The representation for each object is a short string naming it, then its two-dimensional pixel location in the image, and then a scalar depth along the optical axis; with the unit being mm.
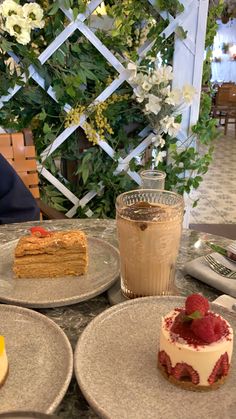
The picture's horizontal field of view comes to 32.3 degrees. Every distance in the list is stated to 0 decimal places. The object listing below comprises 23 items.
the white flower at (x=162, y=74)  1619
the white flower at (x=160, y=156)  1791
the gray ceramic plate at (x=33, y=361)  477
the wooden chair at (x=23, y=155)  1542
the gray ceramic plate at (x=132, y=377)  469
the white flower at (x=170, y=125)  1715
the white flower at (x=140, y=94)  1682
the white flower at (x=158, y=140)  1771
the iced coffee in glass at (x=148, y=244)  674
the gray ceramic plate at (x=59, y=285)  688
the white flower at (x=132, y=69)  1646
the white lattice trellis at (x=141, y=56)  1600
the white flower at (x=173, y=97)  1653
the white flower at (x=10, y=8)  1419
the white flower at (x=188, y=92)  1664
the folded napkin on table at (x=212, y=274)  733
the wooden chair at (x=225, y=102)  7441
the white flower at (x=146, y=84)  1658
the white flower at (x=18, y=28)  1447
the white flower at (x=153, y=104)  1659
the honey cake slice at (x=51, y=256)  746
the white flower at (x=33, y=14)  1457
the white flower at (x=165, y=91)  1652
